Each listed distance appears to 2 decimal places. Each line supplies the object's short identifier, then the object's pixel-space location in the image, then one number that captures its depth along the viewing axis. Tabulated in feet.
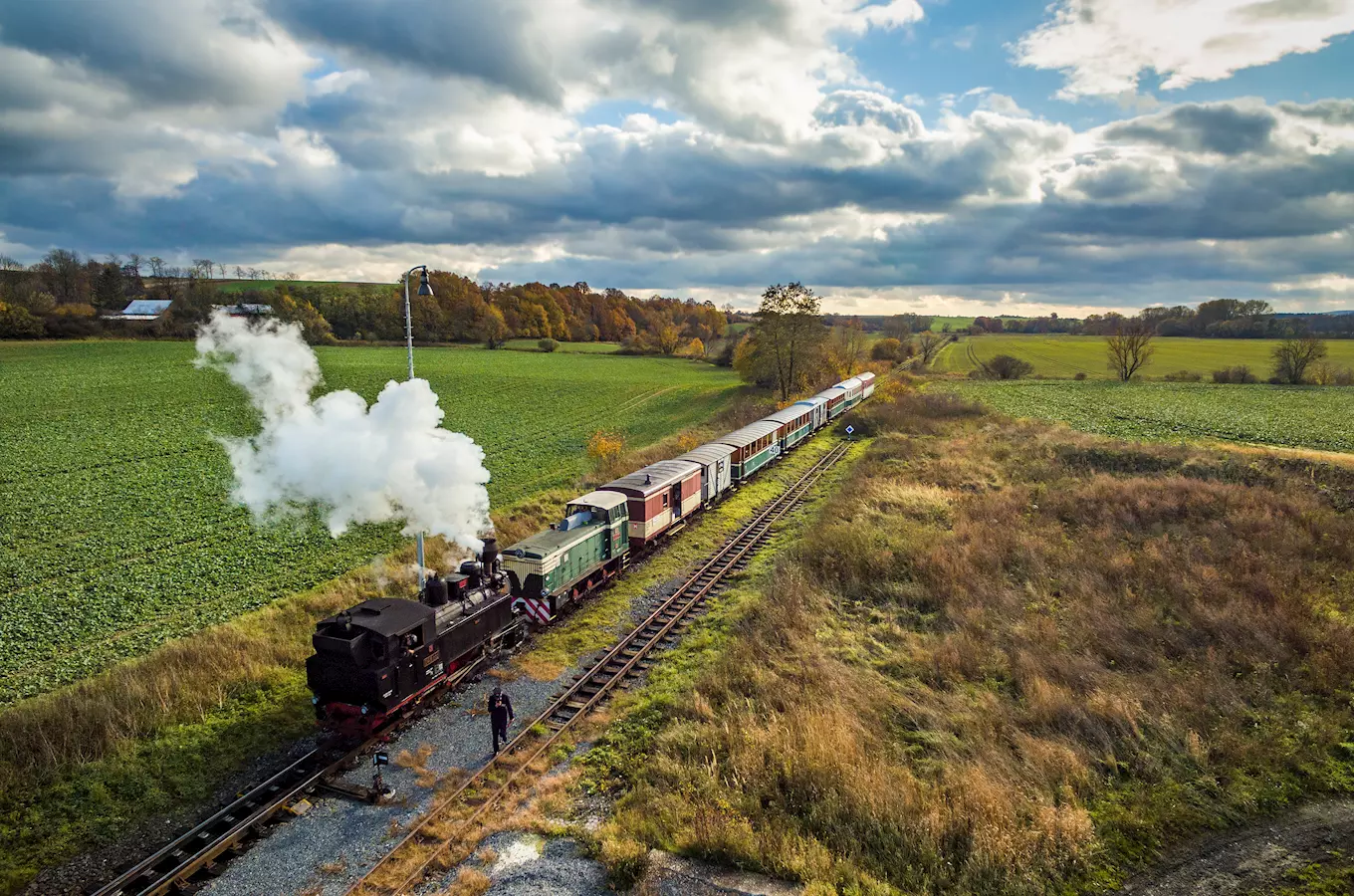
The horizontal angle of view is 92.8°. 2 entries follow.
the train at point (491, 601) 38.01
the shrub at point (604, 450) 106.63
